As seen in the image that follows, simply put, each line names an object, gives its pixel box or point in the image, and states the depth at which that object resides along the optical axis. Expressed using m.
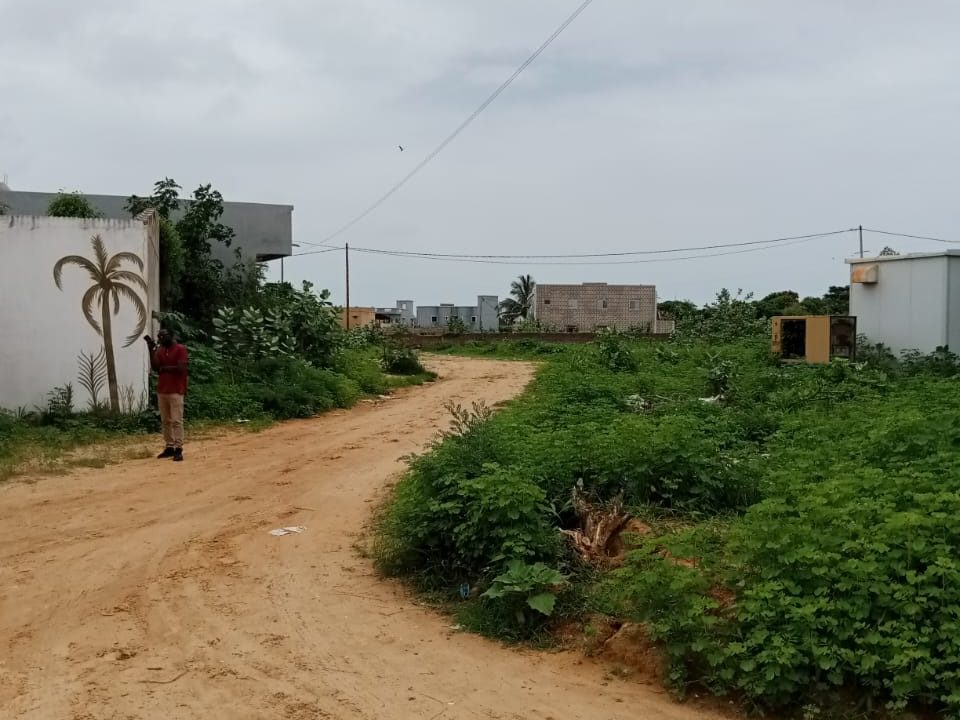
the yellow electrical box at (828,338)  17.91
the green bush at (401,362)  22.59
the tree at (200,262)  18.73
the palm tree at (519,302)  71.25
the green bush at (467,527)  5.92
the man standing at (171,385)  10.77
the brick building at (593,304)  56.34
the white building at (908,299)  16.64
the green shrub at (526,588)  5.36
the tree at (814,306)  34.02
